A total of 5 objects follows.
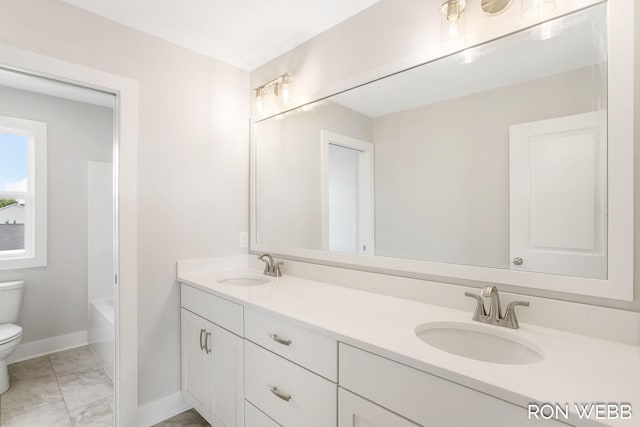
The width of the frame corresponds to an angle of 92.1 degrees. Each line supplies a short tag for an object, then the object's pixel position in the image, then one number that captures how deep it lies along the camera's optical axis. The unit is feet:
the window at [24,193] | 8.48
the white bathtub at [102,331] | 7.68
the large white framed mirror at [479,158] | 3.42
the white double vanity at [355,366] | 2.45
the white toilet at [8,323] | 6.91
